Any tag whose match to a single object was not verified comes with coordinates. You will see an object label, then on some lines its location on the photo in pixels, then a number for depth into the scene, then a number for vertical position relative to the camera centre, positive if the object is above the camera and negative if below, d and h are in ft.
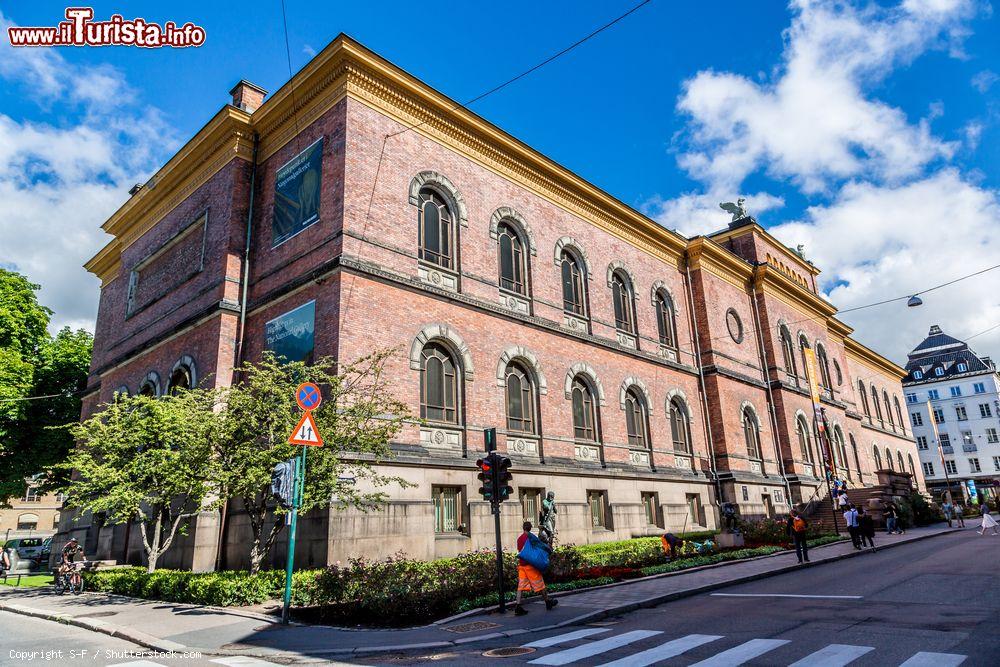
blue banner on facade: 59.06 +18.73
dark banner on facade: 64.28 +34.25
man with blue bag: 38.11 -2.29
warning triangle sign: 38.96 +6.14
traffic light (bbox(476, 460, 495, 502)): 40.78 +3.12
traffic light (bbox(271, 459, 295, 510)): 40.57 +3.53
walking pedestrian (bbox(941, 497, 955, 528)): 117.47 -0.62
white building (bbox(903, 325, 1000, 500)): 242.58 +34.52
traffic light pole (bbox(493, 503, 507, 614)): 38.11 -3.35
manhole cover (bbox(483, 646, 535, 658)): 28.04 -5.32
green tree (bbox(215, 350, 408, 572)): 45.65 +6.88
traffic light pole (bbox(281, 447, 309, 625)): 37.83 +2.68
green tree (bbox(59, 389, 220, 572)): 47.03 +6.41
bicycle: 59.67 -2.83
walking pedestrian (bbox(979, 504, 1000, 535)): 97.46 -2.32
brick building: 59.47 +25.06
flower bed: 37.45 -3.35
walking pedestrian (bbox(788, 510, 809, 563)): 61.31 -2.22
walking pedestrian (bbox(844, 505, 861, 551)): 74.28 -1.64
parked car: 121.19 +0.95
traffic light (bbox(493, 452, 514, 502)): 40.73 +3.03
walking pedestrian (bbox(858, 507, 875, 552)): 76.02 -1.97
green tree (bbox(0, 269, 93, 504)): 97.55 +25.75
